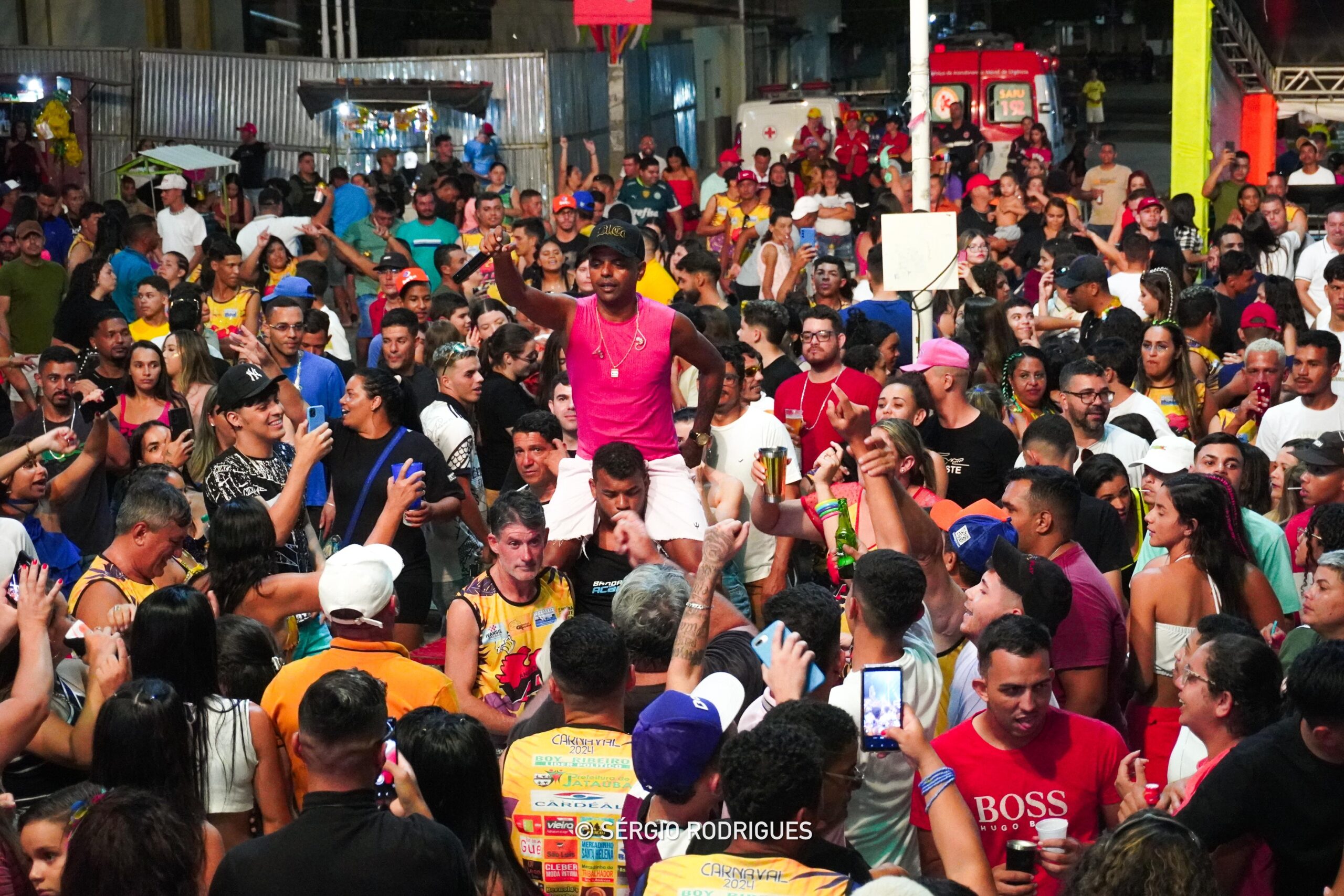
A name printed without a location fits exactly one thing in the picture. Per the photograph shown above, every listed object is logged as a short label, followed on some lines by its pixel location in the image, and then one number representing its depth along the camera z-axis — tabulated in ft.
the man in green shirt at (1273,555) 18.51
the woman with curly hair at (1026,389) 25.57
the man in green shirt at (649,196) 56.49
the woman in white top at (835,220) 52.90
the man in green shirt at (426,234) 46.03
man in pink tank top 19.98
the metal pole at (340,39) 73.31
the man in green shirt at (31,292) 39.40
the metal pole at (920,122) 30.17
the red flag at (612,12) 52.54
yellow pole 52.85
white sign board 29.73
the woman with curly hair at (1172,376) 25.99
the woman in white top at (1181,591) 17.15
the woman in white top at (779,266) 39.27
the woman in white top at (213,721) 13.66
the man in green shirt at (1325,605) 15.10
